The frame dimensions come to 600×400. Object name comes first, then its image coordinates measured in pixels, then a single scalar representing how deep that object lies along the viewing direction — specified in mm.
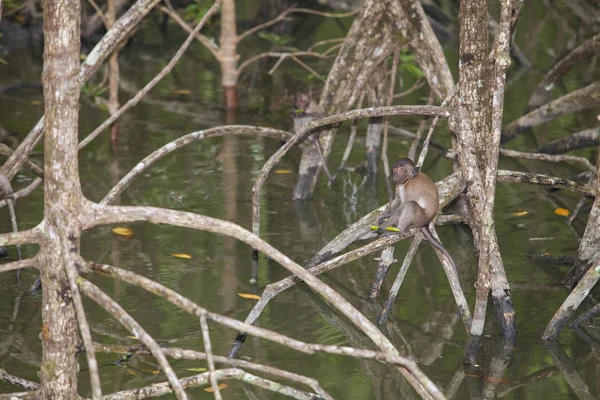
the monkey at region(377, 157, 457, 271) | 9719
